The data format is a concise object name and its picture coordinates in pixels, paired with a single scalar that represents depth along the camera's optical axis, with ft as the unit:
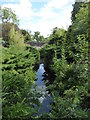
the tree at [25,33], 45.71
